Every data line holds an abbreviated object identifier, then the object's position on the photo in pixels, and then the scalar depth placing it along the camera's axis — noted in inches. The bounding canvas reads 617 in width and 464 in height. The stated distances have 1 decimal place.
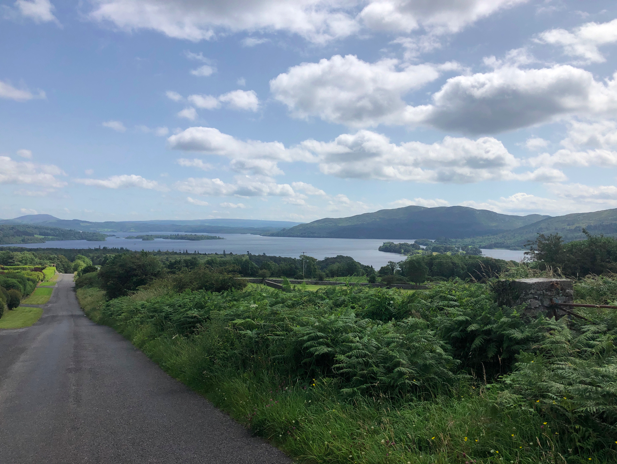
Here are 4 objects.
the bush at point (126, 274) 1393.9
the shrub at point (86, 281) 3161.9
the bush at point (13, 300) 2067.4
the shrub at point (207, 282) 868.0
